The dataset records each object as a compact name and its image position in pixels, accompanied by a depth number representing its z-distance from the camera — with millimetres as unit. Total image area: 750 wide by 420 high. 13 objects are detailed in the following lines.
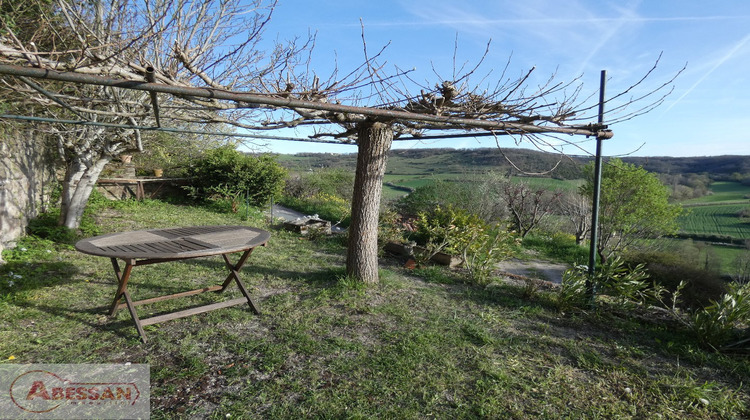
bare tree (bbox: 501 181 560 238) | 11945
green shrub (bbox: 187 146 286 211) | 11195
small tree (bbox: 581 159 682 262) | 9703
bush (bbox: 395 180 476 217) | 11461
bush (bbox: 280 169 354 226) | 14031
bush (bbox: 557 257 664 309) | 4084
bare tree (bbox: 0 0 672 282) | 2201
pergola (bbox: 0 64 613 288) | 1941
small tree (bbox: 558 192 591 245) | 12211
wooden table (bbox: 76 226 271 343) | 3041
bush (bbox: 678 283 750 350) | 3314
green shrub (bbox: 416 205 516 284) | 5238
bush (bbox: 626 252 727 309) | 5691
